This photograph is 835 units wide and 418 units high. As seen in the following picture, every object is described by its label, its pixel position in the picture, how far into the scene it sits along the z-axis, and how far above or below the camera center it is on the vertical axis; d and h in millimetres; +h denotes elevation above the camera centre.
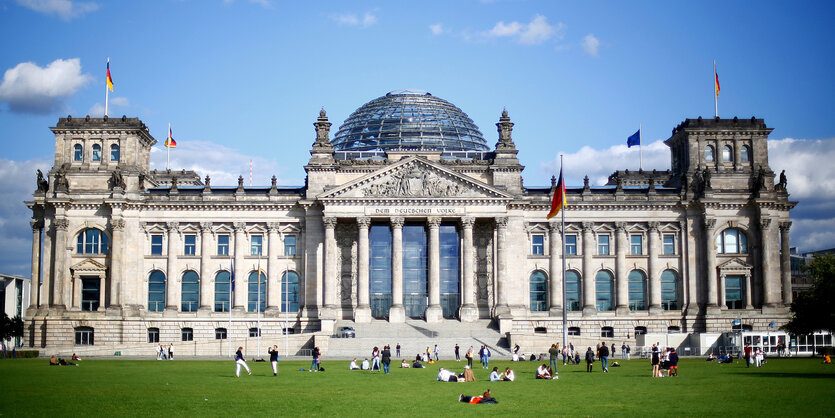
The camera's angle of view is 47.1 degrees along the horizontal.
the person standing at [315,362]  58656 -4716
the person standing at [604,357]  56562 -4290
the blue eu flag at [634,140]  104250 +15758
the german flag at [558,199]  69938 +6394
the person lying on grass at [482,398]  37219 -4420
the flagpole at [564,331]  68188 -3325
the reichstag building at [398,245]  96750 +4229
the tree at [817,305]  66938 -1661
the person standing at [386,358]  56459 -4292
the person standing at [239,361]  51750 -4121
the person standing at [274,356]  53941 -3995
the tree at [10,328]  113475 -5033
